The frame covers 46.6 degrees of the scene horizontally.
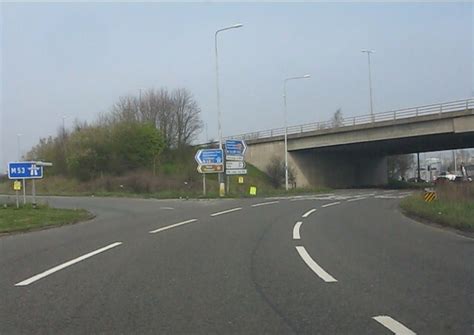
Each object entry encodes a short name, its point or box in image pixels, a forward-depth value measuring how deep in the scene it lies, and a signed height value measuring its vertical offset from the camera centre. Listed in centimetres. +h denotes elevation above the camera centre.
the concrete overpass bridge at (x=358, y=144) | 4962 +242
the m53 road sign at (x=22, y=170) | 3209 +69
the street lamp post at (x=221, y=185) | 4497 -101
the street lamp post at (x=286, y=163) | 5634 +72
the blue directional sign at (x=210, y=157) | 4625 +141
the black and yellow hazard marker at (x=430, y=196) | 2639 -164
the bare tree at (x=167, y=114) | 7088 +799
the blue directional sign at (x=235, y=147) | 4722 +215
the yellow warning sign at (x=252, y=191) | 4763 -170
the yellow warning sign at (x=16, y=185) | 3319 -16
